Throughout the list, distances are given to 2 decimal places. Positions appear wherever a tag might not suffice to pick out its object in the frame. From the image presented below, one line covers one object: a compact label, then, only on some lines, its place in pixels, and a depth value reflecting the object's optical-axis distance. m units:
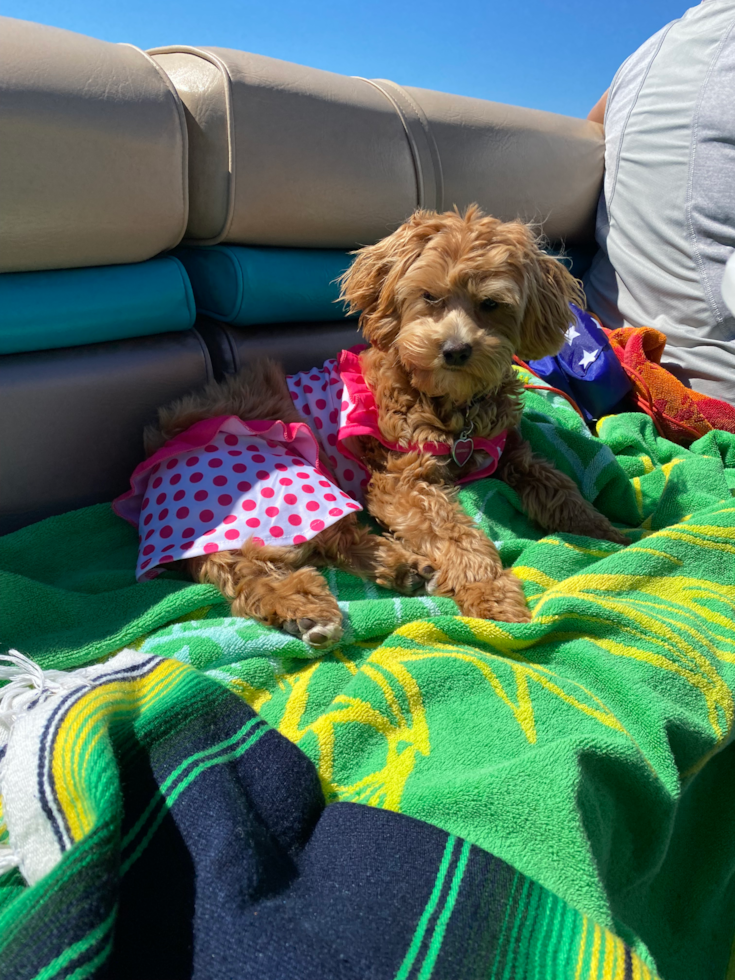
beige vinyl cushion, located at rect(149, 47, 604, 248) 0.65
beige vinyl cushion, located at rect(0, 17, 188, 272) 0.54
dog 0.58
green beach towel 0.39
